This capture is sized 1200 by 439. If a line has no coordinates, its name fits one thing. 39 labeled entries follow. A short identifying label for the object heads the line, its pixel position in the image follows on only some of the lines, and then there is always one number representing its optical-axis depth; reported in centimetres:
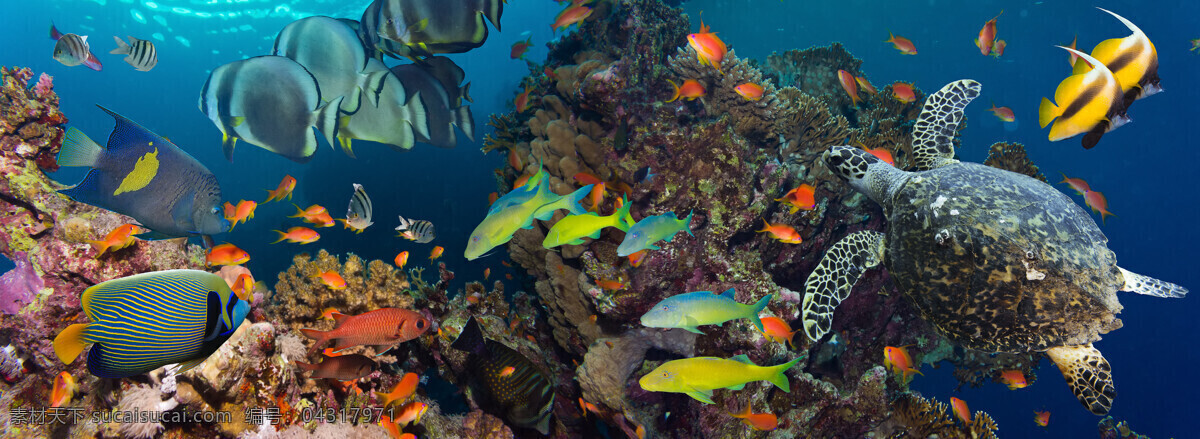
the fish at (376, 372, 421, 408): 315
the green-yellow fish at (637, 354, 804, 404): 254
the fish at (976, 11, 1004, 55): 550
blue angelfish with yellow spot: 221
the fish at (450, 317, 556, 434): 334
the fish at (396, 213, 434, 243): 544
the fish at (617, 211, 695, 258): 288
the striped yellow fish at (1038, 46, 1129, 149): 185
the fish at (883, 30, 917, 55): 625
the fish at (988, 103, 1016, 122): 633
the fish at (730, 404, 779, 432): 342
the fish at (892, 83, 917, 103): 566
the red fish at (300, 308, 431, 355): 290
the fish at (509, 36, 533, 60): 746
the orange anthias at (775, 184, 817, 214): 423
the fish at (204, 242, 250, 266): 363
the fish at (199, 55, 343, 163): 237
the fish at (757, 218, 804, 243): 411
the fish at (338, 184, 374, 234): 507
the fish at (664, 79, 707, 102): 509
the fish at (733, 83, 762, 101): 501
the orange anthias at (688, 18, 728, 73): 475
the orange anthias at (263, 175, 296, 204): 506
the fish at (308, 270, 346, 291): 359
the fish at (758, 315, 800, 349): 356
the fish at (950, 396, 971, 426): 426
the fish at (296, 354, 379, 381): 292
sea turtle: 297
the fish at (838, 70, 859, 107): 553
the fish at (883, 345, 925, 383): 412
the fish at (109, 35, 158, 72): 469
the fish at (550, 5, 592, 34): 567
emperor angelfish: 139
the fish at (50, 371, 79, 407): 267
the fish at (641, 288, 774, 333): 275
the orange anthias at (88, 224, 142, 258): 309
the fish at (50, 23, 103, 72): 475
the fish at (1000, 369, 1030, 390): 502
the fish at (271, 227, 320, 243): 471
